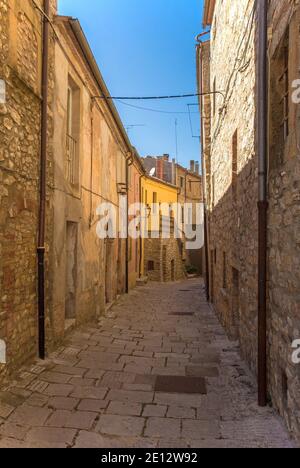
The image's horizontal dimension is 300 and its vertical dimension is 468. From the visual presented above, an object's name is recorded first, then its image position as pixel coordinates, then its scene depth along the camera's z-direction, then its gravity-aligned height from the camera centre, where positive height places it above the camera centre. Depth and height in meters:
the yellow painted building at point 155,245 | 22.61 -0.08
